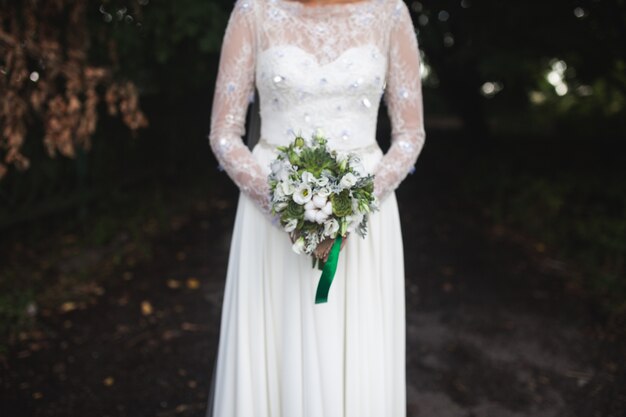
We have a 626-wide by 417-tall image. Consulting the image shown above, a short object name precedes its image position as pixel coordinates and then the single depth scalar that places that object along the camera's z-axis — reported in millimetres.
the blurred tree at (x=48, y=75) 3553
